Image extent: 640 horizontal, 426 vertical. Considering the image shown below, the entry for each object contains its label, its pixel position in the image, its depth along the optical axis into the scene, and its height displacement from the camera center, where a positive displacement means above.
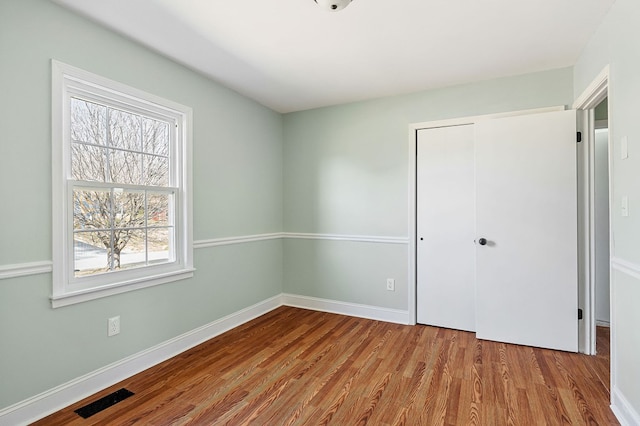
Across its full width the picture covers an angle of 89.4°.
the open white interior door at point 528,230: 2.72 -0.16
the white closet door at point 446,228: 3.17 -0.16
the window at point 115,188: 2.00 +0.18
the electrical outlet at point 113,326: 2.22 -0.78
